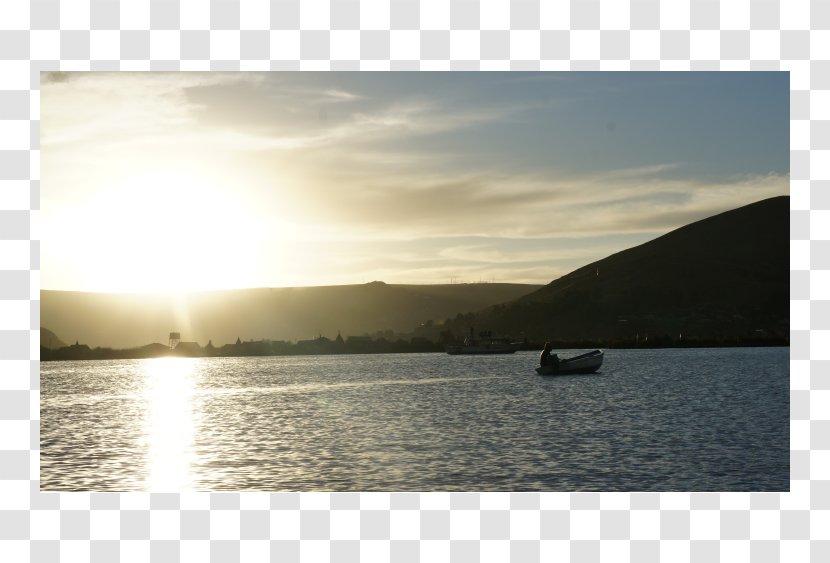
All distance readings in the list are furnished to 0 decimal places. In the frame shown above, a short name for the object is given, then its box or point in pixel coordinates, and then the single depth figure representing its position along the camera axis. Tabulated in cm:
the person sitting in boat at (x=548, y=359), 12812
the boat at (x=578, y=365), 12850
